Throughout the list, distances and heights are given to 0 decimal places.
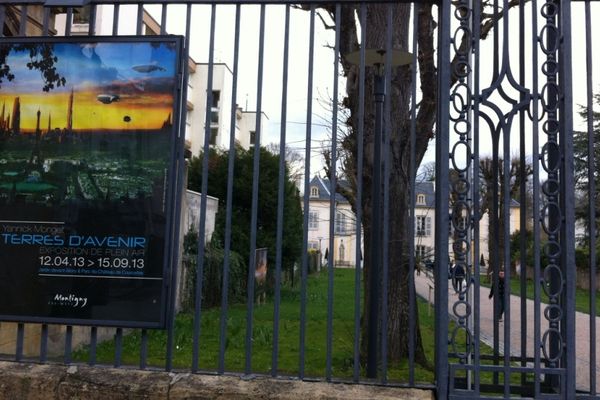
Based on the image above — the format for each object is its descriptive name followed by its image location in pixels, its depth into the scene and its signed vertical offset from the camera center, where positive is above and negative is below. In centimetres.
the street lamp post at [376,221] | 546 +26
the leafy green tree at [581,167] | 952 +153
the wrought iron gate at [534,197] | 334 +34
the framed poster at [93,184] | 362 +34
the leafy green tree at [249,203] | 1745 +131
